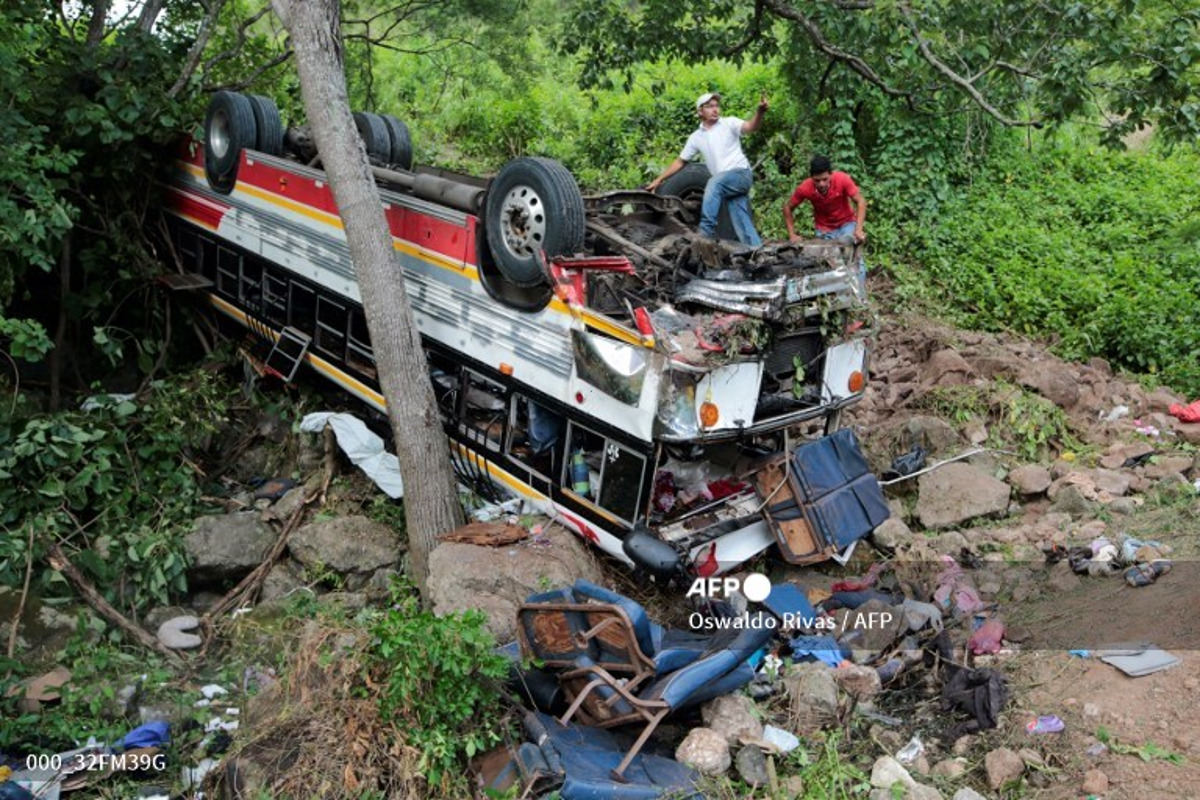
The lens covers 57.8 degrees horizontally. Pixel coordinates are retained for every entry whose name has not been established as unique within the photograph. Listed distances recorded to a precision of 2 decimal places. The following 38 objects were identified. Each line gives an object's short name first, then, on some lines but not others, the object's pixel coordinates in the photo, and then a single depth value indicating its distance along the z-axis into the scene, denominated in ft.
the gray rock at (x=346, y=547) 25.52
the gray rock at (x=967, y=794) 15.84
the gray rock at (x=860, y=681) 19.03
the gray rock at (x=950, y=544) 23.91
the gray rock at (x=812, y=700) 18.12
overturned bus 20.56
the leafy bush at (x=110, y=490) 25.31
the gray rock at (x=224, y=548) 25.99
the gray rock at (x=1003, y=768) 16.14
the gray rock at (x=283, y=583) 25.30
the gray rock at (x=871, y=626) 20.71
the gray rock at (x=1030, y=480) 25.98
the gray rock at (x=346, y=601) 24.07
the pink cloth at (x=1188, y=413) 28.63
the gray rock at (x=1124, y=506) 24.40
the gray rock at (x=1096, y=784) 15.62
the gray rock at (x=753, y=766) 16.62
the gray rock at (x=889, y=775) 16.24
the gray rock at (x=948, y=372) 30.78
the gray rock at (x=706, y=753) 16.81
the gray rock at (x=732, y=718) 17.42
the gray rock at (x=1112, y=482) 25.52
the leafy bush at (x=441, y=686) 16.63
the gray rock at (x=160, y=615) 24.64
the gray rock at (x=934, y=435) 28.04
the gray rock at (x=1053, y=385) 29.89
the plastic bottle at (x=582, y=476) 22.48
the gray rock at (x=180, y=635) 23.76
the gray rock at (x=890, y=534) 24.23
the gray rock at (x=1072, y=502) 24.96
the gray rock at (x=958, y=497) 25.46
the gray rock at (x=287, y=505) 27.73
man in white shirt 26.89
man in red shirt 28.96
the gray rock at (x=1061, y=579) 21.85
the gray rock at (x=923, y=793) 15.81
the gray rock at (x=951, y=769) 16.62
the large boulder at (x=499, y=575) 20.59
